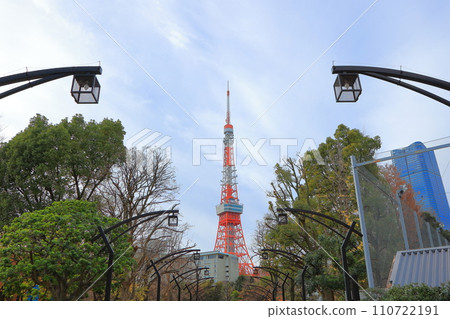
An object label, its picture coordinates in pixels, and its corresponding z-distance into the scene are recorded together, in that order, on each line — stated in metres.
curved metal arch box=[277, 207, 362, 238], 10.68
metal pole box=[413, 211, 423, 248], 10.10
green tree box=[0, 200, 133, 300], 11.41
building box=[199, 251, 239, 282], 69.69
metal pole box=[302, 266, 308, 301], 17.53
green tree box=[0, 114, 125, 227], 17.45
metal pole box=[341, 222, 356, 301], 10.11
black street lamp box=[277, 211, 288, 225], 11.83
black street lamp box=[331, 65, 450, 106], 5.62
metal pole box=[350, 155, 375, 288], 11.24
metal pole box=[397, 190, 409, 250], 10.45
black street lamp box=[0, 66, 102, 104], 5.24
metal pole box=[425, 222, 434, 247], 9.92
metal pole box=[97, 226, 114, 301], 10.24
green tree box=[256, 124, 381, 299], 17.31
